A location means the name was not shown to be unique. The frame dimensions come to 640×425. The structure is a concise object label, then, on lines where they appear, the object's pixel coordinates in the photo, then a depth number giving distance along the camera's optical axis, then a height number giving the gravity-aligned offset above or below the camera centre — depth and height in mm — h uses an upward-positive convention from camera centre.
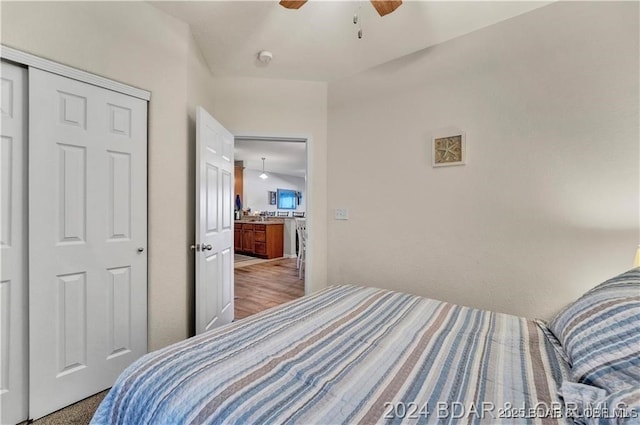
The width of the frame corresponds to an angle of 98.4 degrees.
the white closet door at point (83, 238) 1479 -144
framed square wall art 2088 +490
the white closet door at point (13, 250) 1392 -188
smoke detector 2309 +1338
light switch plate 2717 +0
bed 701 -505
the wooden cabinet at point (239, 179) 7422 +934
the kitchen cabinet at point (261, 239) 6297 -618
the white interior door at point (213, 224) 1998 -87
